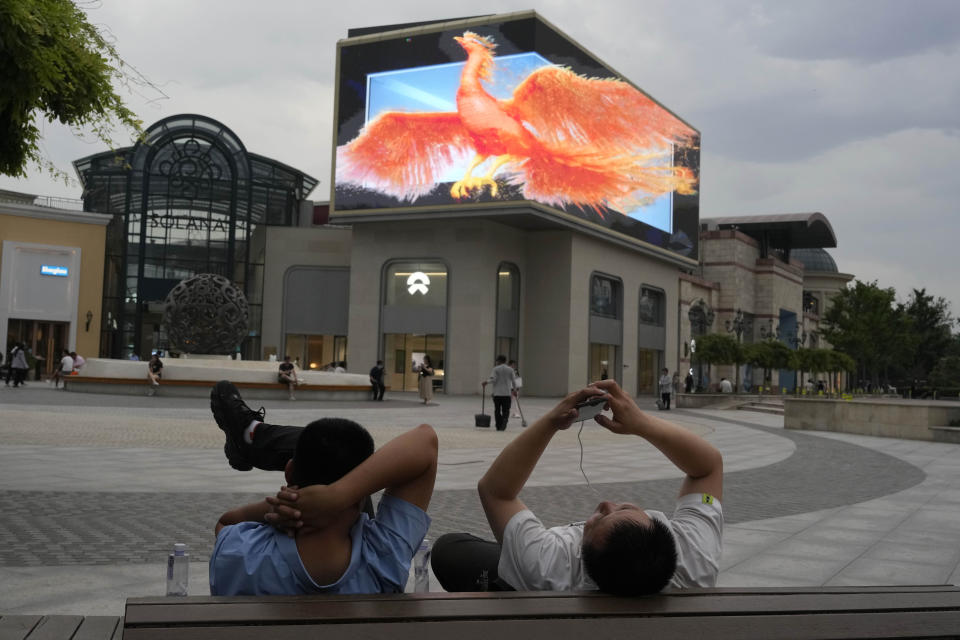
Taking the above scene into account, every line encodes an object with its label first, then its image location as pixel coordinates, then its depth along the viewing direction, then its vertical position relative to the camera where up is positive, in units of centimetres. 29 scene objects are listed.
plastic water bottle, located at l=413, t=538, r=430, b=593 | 296 -72
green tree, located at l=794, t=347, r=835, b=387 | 5045 +48
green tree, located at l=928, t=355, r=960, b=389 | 7256 -12
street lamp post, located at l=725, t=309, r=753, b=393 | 6765 +340
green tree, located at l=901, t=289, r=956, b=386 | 8469 +421
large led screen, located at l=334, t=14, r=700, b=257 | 3956 +1084
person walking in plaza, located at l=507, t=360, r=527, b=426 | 1928 -57
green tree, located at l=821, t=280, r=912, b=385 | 6350 +316
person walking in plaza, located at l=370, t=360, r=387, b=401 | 2980 -98
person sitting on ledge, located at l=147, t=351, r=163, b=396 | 2653 -76
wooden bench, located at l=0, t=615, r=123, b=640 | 273 -91
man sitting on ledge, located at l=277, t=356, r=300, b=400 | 2717 -76
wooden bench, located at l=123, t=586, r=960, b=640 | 205 -65
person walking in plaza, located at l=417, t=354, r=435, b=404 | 2856 -86
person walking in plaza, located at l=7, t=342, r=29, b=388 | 3028 -77
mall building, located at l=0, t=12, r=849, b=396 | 4166 +546
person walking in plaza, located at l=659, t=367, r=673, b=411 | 3241 -84
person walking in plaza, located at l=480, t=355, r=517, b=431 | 1858 -68
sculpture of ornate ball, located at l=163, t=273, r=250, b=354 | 2786 +103
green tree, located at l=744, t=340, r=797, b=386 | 4477 +59
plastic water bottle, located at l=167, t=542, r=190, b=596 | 260 -66
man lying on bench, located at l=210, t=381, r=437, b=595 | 255 -53
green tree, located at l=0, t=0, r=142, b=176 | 620 +203
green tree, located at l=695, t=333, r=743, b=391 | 4322 +72
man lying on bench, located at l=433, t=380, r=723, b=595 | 277 -50
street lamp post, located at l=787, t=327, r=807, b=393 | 7587 +302
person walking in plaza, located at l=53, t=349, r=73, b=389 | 3130 -86
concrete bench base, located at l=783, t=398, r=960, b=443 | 1966 -114
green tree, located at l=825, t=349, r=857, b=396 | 5403 +43
